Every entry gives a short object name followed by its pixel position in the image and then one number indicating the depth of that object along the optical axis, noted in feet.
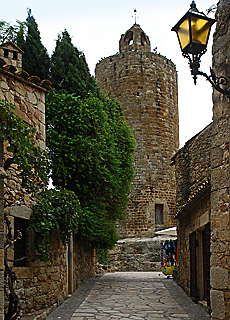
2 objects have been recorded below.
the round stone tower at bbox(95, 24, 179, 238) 80.18
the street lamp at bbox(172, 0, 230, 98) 14.34
